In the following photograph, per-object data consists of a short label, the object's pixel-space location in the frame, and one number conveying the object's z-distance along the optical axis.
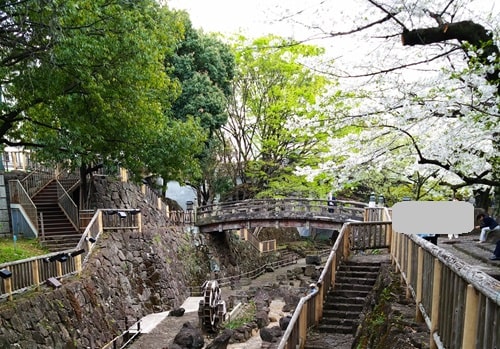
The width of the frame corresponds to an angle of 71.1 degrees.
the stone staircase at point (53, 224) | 14.54
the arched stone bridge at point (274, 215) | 20.58
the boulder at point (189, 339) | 11.28
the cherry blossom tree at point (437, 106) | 5.55
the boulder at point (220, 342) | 10.70
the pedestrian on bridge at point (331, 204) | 20.50
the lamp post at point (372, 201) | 17.02
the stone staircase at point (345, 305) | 8.59
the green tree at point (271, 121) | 21.75
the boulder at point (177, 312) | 14.95
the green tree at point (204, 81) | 22.22
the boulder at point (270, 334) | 12.39
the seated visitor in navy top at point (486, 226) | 9.61
